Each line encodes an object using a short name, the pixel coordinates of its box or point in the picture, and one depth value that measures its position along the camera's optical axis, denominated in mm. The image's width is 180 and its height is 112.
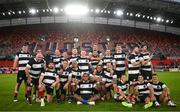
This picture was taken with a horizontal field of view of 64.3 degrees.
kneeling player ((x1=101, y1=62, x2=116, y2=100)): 5896
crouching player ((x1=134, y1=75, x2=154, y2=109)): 5386
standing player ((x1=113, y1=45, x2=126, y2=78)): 6123
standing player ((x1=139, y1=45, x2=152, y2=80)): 5922
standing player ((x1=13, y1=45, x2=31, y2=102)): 5788
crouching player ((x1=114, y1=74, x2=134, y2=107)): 5587
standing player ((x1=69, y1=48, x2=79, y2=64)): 6051
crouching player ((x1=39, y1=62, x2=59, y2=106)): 5573
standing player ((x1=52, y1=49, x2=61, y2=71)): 6292
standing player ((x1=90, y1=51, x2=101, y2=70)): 6343
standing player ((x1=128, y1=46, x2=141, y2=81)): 5848
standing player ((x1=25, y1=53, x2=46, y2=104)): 5666
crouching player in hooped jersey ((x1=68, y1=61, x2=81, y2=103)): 5841
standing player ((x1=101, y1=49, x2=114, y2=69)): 6157
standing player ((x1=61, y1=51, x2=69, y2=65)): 6059
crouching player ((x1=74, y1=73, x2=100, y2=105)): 5582
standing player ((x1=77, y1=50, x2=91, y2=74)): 5945
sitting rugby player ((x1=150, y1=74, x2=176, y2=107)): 5405
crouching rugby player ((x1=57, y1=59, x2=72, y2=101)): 5796
